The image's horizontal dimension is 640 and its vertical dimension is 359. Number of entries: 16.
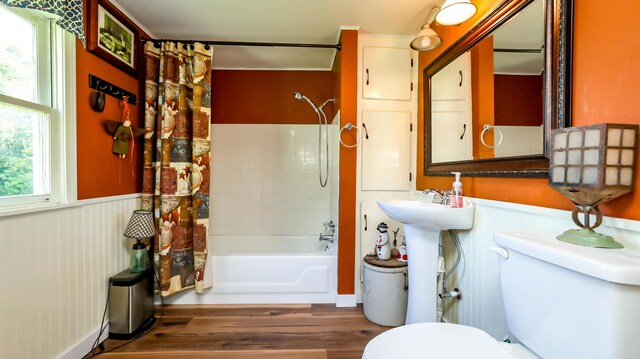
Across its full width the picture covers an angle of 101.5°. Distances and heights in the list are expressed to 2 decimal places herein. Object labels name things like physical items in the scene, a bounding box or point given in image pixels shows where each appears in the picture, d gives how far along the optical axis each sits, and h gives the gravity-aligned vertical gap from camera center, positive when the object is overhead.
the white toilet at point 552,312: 0.61 -0.38
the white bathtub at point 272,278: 2.16 -0.86
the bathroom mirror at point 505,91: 1.01 +0.42
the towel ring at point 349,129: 2.11 +0.36
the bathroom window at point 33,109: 1.21 +0.33
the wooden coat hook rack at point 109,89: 1.60 +0.58
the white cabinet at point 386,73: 2.16 +0.85
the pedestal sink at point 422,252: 1.45 -0.47
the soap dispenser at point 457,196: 1.47 -0.12
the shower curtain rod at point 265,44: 2.10 +1.07
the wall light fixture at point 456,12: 1.35 +0.87
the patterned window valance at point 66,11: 1.16 +0.78
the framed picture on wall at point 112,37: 1.53 +0.93
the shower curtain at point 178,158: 1.99 +0.13
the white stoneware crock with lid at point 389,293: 1.87 -0.84
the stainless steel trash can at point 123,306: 1.71 -0.86
